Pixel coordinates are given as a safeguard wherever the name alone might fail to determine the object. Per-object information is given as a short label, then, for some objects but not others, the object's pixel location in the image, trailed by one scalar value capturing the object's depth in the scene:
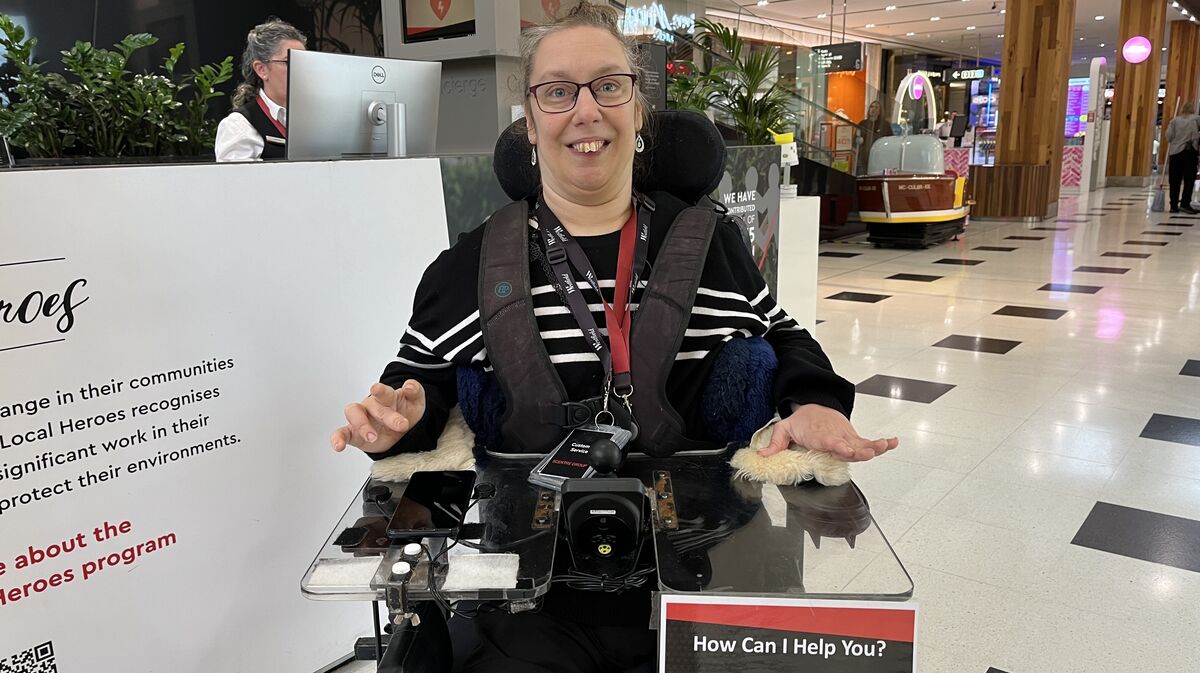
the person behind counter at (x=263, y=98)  2.88
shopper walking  10.38
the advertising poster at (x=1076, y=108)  23.14
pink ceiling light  12.98
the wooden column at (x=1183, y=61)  16.59
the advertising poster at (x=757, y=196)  3.47
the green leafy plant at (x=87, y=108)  1.78
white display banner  1.29
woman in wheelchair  1.23
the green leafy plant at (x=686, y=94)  4.11
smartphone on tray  0.93
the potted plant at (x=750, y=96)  4.37
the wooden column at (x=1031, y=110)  9.41
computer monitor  1.98
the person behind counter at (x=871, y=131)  9.37
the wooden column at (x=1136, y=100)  13.60
